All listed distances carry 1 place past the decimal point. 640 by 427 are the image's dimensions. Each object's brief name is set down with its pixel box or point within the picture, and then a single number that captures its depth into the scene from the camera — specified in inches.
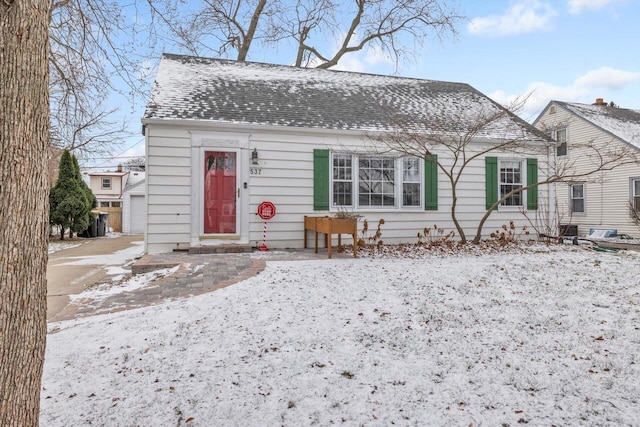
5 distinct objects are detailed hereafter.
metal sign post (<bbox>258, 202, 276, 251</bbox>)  292.7
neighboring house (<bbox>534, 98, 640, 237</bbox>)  550.3
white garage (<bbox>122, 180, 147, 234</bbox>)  773.3
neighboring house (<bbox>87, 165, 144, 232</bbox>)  1002.1
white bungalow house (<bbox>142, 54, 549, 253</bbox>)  283.1
